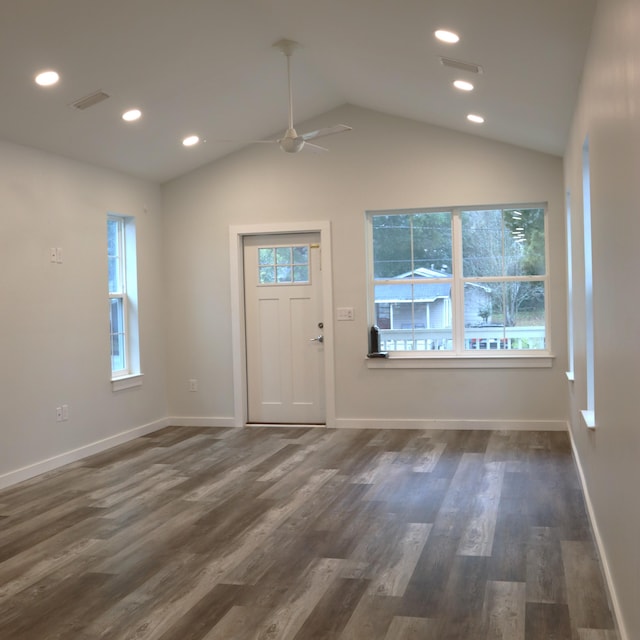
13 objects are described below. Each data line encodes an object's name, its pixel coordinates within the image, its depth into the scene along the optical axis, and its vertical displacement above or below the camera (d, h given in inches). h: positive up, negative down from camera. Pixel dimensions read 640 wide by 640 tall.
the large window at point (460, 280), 284.8 +15.5
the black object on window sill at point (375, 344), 293.1 -8.4
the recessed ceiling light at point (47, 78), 190.3 +64.2
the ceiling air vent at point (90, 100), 209.5 +64.1
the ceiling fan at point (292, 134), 210.0 +53.0
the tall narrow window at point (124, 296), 286.7 +12.5
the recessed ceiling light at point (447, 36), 170.1 +64.8
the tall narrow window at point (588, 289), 166.1 +6.2
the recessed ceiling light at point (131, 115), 231.5 +65.9
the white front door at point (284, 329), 304.5 -1.5
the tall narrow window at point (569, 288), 238.7 +10.0
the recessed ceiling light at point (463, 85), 210.4 +66.3
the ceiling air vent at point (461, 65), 188.7 +64.5
